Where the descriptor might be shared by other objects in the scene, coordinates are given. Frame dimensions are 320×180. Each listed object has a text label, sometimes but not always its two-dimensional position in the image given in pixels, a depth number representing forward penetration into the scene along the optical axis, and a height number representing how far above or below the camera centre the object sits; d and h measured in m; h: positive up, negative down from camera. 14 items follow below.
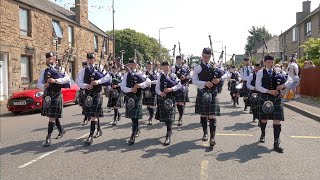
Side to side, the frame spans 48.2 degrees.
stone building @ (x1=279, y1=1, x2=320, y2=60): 34.12 +4.90
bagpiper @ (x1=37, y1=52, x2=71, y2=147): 7.73 -0.27
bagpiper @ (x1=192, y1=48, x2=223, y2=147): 7.27 -0.18
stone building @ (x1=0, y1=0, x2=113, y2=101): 18.80 +2.41
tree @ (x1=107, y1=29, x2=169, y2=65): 69.88 +6.66
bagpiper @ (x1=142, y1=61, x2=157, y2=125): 10.66 -0.68
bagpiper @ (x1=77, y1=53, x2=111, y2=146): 7.72 -0.25
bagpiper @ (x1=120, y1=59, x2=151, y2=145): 7.60 -0.32
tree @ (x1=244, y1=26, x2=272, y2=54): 93.44 +10.65
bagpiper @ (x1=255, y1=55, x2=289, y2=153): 6.93 -0.30
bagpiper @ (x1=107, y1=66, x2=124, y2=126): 10.77 -0.62
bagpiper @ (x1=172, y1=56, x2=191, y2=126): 11.40 +0.11
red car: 13.47 -0.96
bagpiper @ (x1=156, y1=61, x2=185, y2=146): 7.65 -0.43
